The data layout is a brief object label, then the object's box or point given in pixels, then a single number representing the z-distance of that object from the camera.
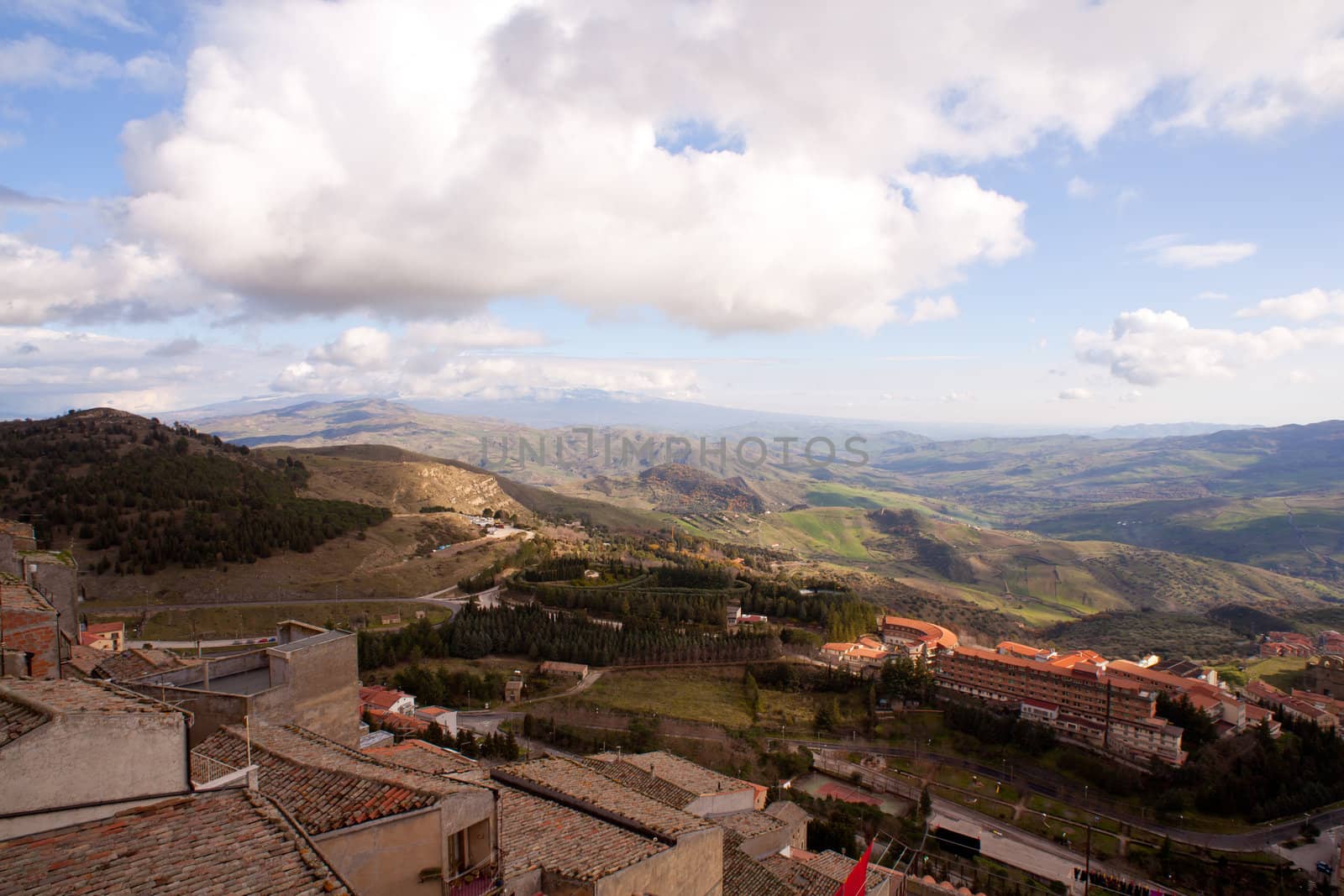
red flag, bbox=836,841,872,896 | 14.14
